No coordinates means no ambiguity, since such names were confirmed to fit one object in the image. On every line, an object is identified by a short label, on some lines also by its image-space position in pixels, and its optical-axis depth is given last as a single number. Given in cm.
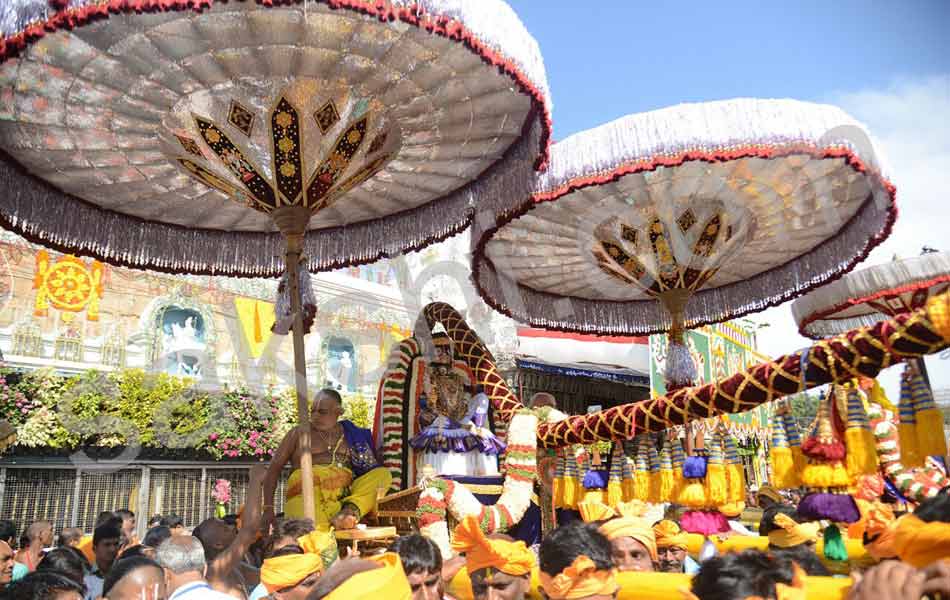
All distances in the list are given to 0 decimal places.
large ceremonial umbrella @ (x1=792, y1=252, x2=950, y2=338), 848
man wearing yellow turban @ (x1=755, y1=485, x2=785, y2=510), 927
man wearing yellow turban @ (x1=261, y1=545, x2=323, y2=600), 319
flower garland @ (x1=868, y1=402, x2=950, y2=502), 445
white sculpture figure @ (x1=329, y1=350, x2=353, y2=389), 2178
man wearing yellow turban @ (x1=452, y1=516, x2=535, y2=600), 336
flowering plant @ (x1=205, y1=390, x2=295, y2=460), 1641
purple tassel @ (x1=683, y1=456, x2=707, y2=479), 607
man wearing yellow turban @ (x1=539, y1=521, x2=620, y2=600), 268
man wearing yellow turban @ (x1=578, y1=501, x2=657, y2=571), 379
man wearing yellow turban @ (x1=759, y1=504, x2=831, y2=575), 502
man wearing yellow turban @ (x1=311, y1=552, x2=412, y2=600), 221
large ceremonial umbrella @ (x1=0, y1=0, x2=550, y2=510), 457
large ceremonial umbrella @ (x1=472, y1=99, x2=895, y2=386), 597
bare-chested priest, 587
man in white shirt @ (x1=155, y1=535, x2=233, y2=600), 330
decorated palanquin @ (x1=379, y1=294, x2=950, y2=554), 436
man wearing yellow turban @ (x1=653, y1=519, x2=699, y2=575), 530
